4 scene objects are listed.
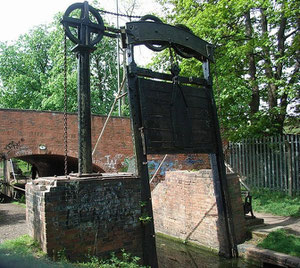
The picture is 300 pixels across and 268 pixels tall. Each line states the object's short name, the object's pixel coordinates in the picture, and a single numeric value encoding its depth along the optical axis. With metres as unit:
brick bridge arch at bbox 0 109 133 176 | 10.72
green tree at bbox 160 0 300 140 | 10.86
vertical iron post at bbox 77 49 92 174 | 5.20
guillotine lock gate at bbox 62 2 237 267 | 5.36
